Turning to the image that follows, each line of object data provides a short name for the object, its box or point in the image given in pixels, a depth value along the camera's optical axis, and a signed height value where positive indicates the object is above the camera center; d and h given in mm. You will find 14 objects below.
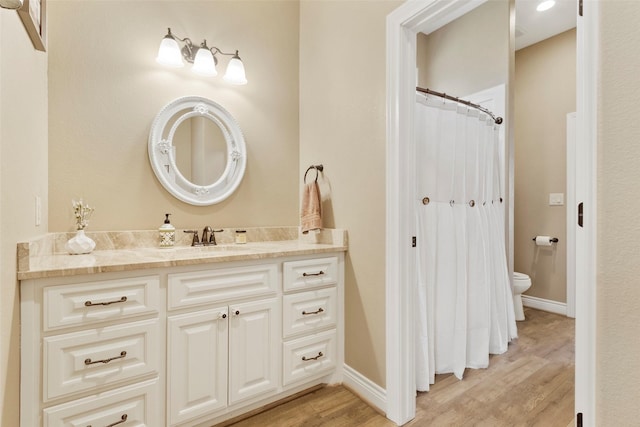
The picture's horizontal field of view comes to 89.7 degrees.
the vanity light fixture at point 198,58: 1935 +999
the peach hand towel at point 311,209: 2131 +34
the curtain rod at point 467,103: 2174 +834
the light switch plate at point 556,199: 3355 +158
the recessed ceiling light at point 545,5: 2912 +1925
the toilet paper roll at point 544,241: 3402 -286
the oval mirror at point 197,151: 2041 +428
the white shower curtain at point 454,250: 2121 -257
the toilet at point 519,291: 3107 -746
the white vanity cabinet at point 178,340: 1247 -595
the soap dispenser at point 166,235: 1958 -127
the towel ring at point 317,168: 2307 +332
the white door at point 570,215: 3238 -11
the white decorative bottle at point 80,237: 1642 -117
